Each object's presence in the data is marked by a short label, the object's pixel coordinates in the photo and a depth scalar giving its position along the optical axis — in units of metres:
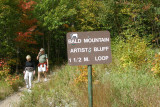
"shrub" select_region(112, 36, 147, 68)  5.79
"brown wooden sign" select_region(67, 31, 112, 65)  2.63
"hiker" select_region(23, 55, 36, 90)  6.09
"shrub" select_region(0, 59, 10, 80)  7.41
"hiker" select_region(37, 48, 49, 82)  6.97
